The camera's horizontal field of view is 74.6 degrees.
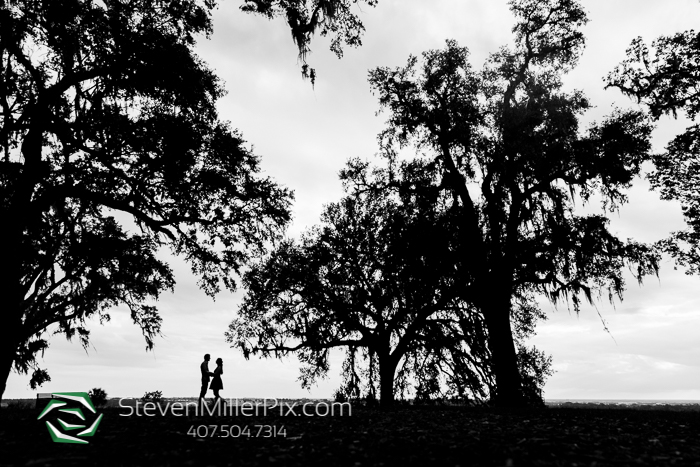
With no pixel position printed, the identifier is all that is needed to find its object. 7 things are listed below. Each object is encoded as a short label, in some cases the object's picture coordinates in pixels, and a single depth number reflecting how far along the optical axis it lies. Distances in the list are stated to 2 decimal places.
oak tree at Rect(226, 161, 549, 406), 18.33
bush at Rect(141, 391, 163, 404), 19.65
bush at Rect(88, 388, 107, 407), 18.62
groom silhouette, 14.23
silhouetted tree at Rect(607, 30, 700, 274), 15.83
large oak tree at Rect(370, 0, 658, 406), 16.11
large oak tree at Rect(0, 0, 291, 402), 12.56
